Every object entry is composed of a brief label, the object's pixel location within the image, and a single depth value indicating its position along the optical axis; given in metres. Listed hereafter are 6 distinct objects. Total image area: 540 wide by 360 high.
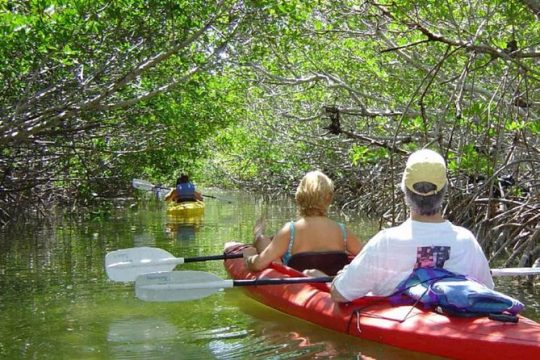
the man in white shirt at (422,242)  3.57
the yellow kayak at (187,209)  14.41
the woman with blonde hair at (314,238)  4.85
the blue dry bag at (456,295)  3.44
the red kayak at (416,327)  3.29
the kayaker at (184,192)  14.98
